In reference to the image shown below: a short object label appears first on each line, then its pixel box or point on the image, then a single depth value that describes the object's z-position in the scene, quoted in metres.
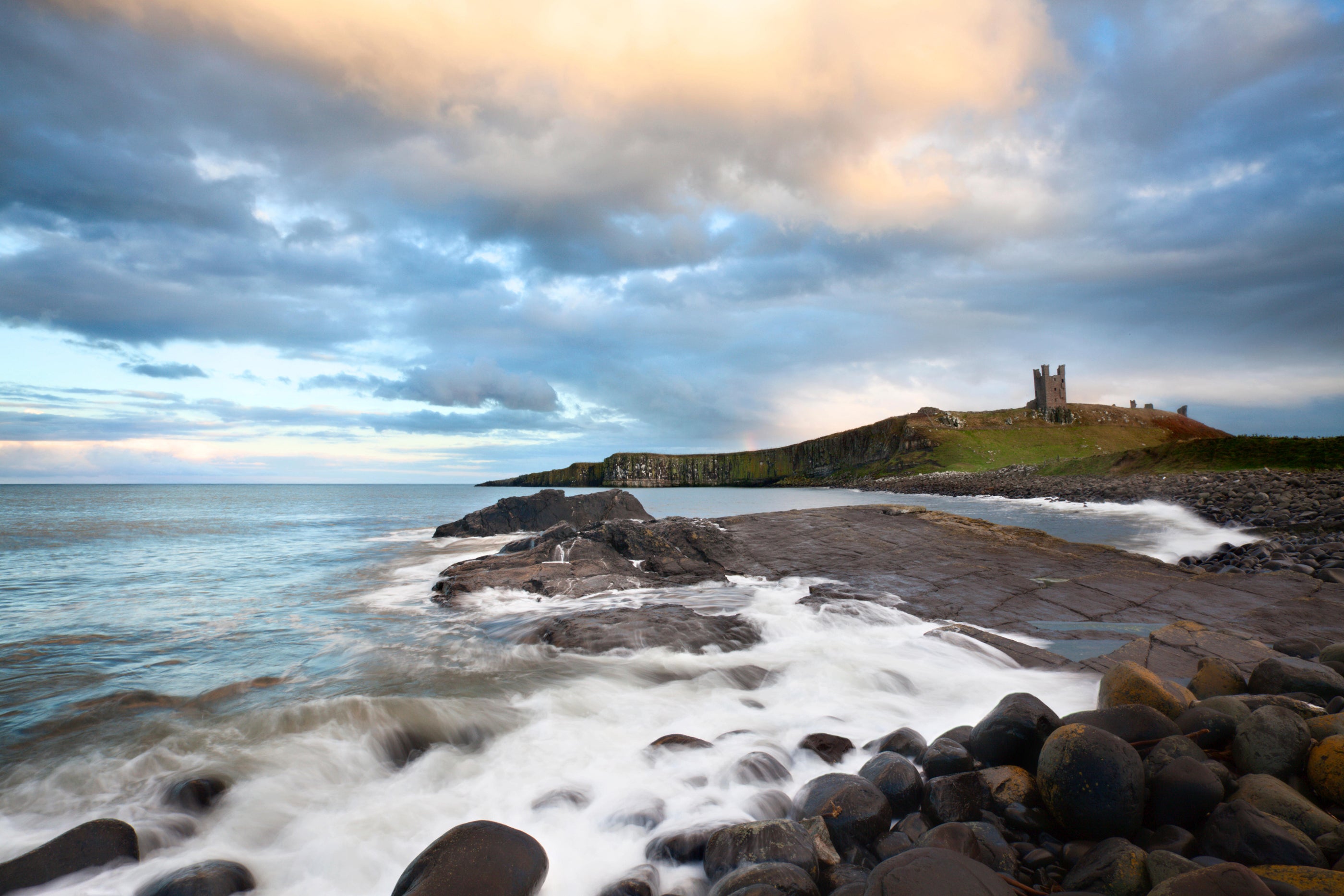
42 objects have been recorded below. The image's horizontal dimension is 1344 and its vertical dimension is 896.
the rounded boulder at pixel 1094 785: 3.60
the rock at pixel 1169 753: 3.88
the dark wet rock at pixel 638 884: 3.76
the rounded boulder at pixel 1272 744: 3.88
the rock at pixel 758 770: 5.10
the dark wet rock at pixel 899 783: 4.25
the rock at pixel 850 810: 3.93
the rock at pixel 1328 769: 3.61
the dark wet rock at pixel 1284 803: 3.33
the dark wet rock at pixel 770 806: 4.60
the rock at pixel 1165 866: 3.00
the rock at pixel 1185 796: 3.59
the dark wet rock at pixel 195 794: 5.02
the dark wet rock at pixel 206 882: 3.79
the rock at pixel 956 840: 3.49
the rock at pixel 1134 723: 4.28
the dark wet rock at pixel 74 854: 3.97
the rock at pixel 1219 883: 2.52
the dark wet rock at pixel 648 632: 8.85
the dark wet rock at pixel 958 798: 4.02
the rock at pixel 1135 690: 4.81
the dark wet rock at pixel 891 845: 3.80
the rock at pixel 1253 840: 3.13
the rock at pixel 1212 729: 4.37
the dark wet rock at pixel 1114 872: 3.09
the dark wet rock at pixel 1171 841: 3.43
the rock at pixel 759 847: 3.63
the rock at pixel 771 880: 3.30
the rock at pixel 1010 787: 4.07
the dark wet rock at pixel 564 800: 4.96
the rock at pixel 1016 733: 4.56
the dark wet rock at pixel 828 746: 5.40
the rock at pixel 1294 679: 5.29
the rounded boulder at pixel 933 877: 2.72
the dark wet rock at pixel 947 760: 4.58
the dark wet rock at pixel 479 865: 3.49
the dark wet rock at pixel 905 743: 5.14
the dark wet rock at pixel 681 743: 5.75
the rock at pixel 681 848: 4.10
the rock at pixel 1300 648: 7.02
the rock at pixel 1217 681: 5.54
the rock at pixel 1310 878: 2.75
